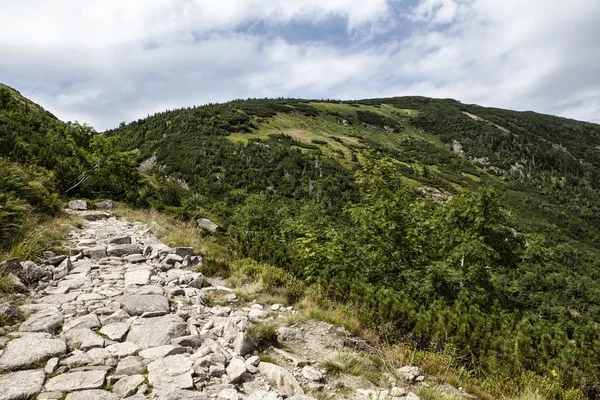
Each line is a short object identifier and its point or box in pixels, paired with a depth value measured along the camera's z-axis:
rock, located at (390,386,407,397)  4.07
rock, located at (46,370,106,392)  3.41
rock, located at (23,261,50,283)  6.46
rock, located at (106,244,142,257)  9.27
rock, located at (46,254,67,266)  7.58
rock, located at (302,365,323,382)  4.27
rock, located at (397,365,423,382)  4.58
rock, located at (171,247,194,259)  9.29
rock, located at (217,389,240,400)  3.51
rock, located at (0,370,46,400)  3.17
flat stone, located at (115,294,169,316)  5.70
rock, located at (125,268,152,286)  7.17
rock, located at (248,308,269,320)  6.07
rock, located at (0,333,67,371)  3.74
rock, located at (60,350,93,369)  3.87
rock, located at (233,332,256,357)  4.61
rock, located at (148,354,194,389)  3.62
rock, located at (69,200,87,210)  15.23
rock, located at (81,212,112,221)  13.65
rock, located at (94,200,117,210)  16.78
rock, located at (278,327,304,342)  5.45
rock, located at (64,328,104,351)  4.29
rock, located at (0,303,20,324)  4.70
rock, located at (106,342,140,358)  4.22
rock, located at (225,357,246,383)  3.93
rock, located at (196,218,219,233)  15.60
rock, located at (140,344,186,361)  4.22
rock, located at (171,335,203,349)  4.62
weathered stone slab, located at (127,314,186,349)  4.66
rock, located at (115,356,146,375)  3.80
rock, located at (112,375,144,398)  3.42
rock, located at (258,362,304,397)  3.84
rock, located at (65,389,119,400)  3.24
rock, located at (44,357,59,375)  3.68
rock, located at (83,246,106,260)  8.80
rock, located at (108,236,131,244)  10.05
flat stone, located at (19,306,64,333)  4.61
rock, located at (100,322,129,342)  4.69
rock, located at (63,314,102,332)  4.85
